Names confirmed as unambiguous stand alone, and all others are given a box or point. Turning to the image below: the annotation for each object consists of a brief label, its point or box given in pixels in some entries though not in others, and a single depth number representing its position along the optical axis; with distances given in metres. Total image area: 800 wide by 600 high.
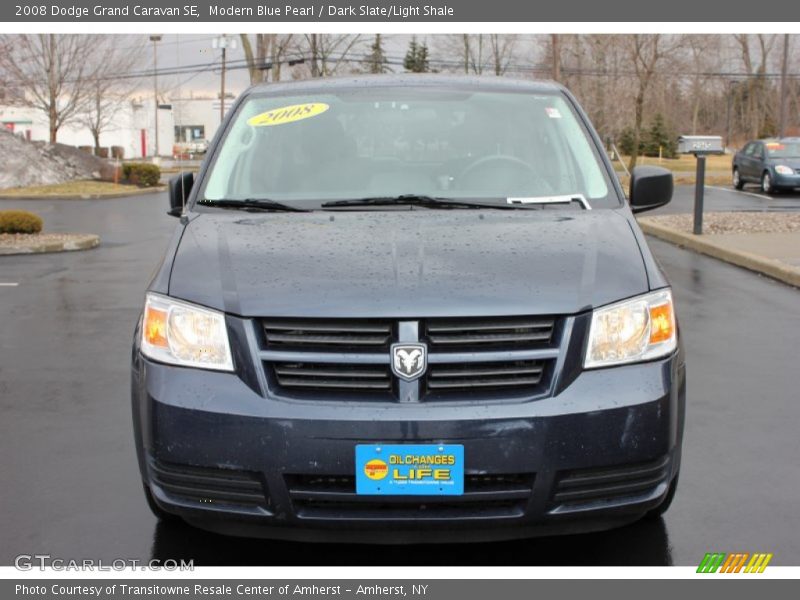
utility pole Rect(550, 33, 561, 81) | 35.31
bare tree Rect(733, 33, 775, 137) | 71.75
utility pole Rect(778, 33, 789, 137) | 43.88
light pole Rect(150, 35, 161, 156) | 51.75
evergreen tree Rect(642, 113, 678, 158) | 65.88
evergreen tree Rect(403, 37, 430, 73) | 63.66
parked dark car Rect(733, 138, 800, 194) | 27.55
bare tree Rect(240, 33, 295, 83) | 43.28
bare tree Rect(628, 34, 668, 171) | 39.16
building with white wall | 85.06
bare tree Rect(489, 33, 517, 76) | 62.72
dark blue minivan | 3.12
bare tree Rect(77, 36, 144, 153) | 45.91
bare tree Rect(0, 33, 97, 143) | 42.12
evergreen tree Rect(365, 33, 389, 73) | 61.91
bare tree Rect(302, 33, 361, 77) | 46.97
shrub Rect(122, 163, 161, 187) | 36.25
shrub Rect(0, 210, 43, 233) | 15.71
